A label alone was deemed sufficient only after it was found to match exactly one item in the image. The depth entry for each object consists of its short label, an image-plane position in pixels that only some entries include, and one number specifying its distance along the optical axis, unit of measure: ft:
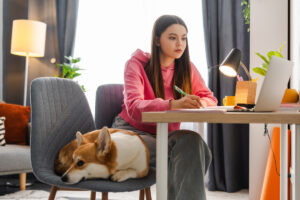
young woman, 3.60
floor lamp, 9.98
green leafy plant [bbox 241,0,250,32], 8.58
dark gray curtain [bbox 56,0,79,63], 11.32
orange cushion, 8.95
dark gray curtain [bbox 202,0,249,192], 9.61
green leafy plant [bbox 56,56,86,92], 10.42
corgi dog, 3.69
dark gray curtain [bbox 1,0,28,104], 11.23
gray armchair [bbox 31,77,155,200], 3.67
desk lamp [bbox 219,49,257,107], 3.87
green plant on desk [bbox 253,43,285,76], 5.53
